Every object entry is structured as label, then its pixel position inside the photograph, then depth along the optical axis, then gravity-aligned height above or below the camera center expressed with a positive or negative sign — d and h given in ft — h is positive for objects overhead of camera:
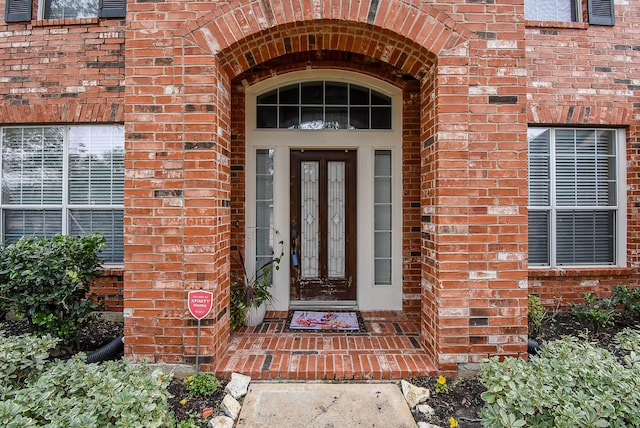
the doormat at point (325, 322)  11.89 -4.05
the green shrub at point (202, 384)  8.59 -4.43
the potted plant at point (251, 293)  11.61 -2.93
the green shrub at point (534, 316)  11.15 -3.44
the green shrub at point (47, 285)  9.88 -2.09
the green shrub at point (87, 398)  5.98 -3.56
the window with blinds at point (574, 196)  14.32 +0.66
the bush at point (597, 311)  12.17 -3.70
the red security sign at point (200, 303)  9.00 -2.39
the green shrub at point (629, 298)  12.60 -3.30
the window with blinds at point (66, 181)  14.03 +1.39
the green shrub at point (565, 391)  5.98 -3.45
